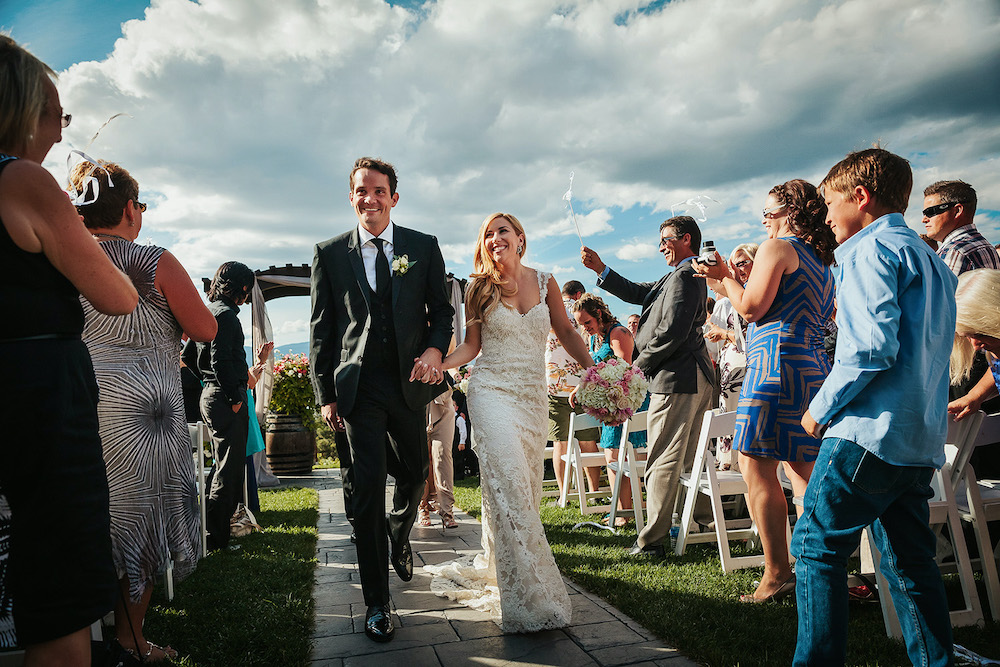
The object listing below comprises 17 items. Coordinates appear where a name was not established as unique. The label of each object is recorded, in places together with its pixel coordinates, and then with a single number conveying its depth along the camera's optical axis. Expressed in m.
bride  3.41
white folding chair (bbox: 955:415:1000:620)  3.23
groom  3.49
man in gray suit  4.92
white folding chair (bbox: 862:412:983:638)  3.09
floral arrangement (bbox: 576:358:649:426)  4.25
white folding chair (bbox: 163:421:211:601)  4.81
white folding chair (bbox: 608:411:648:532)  5.54
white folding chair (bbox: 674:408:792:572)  4.36
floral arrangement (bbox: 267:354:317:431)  11.26
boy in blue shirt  2.17
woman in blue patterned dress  3.37
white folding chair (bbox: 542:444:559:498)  8.72
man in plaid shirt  4.52
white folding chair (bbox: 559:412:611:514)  6.88
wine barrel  11.56
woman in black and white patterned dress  2.72
